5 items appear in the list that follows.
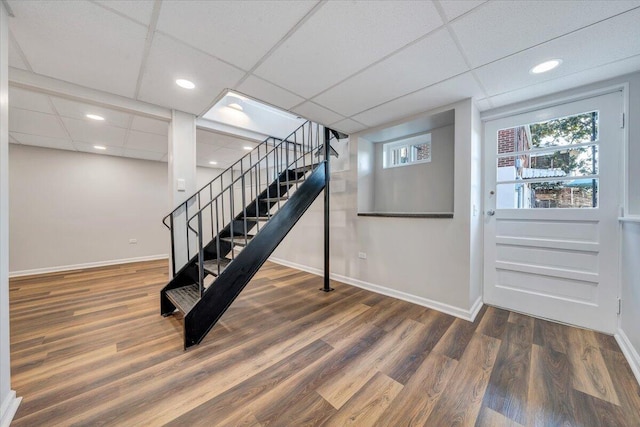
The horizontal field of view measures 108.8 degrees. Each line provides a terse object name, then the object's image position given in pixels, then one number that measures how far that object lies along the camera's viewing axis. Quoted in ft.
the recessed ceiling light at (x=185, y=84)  7.18
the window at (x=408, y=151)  10.97
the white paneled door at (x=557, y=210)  6.93
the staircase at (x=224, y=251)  6.73
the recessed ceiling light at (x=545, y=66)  5.94
